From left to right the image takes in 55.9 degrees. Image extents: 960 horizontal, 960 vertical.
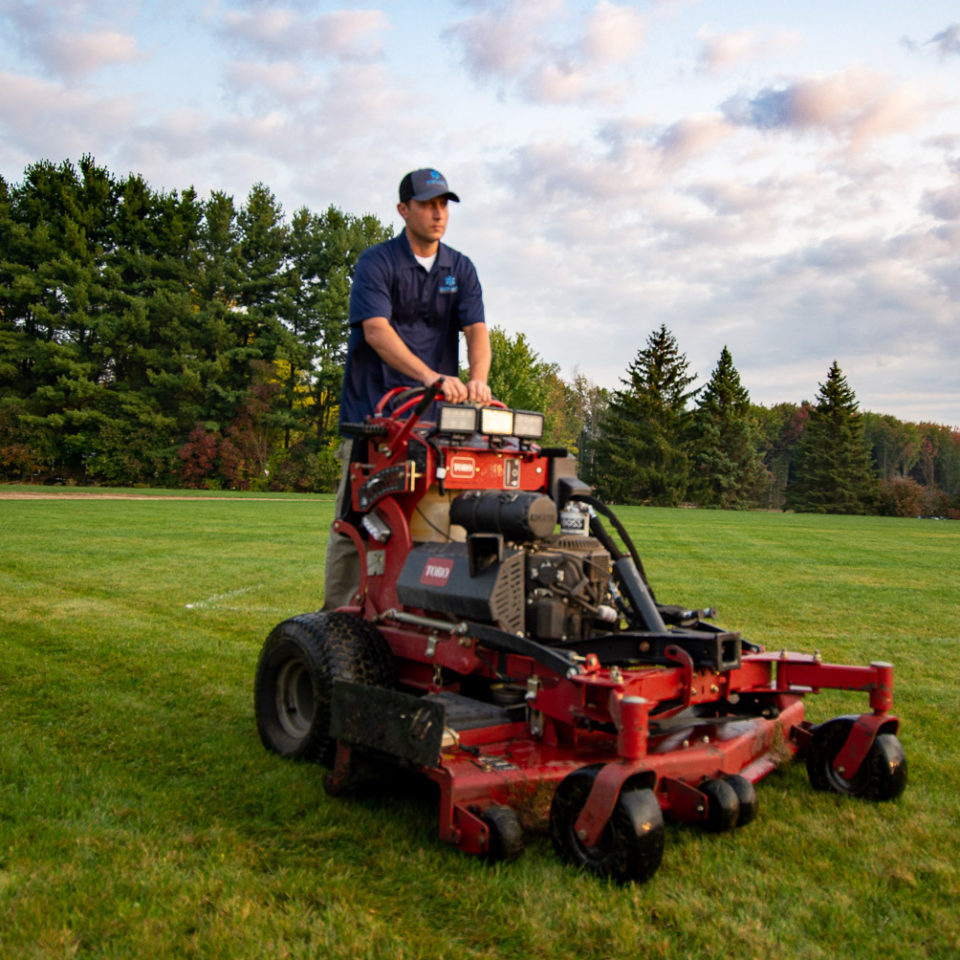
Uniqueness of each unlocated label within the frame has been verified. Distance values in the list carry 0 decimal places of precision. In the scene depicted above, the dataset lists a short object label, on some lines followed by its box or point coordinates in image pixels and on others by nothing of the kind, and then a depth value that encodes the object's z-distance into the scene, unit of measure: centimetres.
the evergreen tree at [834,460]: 5853
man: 461
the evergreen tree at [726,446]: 5716
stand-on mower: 320
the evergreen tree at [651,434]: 5659
